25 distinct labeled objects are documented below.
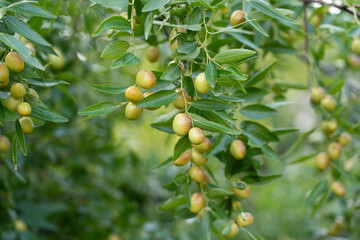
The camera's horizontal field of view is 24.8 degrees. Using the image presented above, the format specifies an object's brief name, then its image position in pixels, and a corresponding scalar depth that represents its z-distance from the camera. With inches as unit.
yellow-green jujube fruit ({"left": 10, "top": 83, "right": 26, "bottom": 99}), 38.0
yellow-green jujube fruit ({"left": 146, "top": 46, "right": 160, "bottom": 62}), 47.0
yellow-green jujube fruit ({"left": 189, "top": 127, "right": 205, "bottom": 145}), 36.5
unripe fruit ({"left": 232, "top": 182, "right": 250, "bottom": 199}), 42.1
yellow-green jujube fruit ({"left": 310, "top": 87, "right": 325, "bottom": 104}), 49.2
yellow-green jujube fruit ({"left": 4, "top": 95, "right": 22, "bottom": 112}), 38.4
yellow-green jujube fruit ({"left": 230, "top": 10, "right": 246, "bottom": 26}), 39.9
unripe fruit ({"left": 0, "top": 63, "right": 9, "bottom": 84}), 37.0
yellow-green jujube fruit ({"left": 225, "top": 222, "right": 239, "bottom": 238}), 41.3
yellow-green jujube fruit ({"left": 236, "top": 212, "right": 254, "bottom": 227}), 41.3
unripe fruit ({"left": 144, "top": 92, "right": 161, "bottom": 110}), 38.0
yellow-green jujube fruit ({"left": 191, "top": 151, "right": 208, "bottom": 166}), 41.0
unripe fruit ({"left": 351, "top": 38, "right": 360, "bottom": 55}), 51.2
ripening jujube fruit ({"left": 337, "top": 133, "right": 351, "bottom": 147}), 50.1
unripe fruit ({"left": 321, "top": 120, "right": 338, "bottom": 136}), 49.2
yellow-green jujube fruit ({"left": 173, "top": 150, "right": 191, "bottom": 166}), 39.2
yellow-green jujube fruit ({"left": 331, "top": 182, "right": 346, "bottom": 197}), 50.4
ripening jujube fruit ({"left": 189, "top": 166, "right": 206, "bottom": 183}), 41.0
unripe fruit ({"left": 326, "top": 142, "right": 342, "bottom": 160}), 49.8
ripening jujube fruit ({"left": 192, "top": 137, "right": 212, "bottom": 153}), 39.5
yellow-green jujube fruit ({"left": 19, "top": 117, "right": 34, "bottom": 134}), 39.5
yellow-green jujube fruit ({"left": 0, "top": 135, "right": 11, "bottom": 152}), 44.0
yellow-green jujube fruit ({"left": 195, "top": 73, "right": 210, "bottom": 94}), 37.1
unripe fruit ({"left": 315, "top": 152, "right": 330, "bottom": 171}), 49.9
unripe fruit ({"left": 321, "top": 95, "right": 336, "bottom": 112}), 48.7
